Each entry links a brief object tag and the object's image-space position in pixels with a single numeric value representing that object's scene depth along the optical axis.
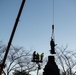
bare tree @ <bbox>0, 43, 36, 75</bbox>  39.59
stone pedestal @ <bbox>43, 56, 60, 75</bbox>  12.95
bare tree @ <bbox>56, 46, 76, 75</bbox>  40.75
